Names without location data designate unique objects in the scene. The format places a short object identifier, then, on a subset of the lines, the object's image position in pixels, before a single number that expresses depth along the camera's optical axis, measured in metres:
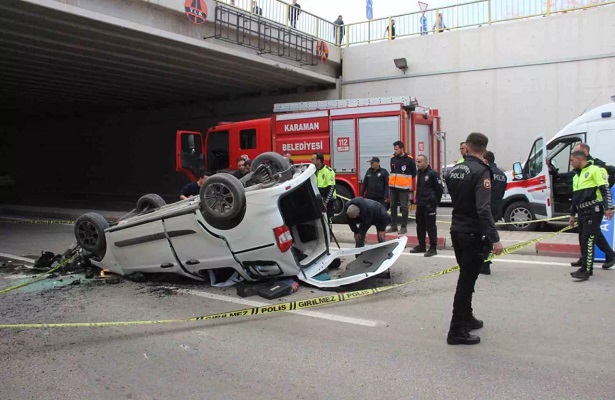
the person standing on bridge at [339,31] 18.97
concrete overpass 11.45
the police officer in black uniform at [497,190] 7.16
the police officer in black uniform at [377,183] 9.15
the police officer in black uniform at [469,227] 3.92
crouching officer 6.44
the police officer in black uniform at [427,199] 7.62
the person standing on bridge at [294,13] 16.19
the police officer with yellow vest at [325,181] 9.03
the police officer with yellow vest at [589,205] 6.02
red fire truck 11.34
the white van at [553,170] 8.84
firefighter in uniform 9.29
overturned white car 5.05
